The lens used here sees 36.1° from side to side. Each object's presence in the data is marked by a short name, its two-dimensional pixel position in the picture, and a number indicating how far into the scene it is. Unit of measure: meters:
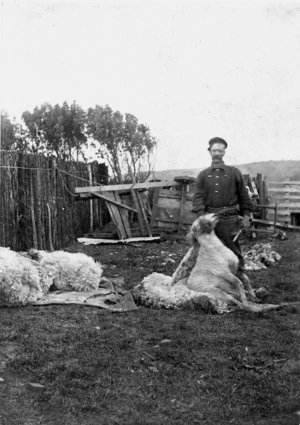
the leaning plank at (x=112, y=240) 11.95
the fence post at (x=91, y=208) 13.64
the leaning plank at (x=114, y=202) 12.59
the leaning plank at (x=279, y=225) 13.70
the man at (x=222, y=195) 6.15
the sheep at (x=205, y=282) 5.41
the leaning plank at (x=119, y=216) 12.91
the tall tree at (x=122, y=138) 18.34
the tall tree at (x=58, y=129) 18.03
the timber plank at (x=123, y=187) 12.27
